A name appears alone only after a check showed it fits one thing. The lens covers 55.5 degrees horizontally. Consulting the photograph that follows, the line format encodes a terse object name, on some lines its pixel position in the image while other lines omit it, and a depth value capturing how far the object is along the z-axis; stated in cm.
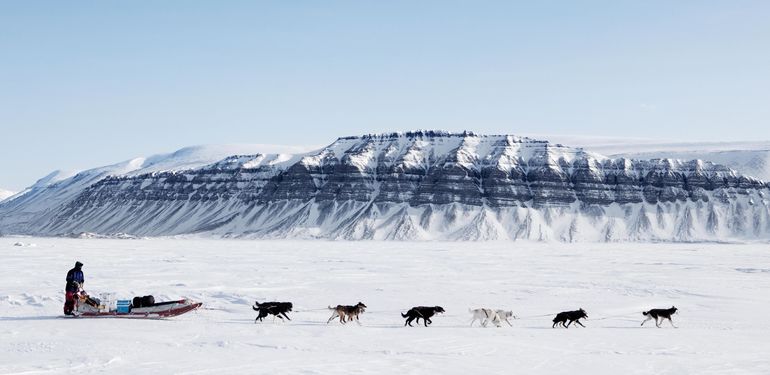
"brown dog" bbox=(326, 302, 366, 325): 2456
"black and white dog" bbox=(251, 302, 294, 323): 2486
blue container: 2583
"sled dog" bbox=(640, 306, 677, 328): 2441
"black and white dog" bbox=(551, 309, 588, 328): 2434
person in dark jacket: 2558
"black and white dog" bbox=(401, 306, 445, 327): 2436
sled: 2569
